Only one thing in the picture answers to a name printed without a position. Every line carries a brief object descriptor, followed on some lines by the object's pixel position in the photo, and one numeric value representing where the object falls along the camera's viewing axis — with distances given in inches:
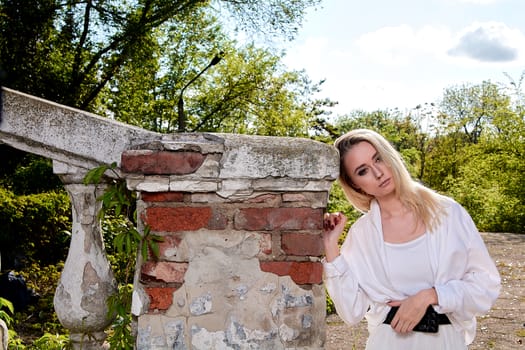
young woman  90.9
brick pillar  86.6
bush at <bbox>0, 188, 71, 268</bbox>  242.7
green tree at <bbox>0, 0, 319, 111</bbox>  378.9
